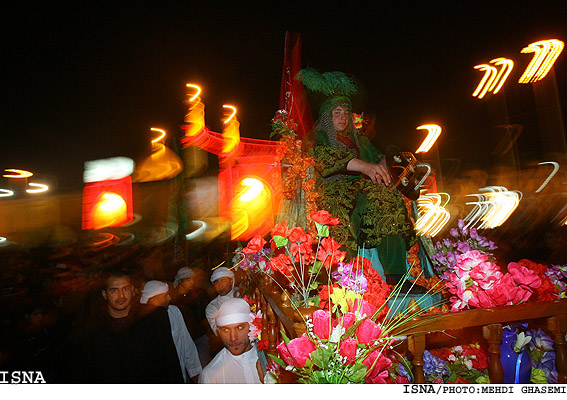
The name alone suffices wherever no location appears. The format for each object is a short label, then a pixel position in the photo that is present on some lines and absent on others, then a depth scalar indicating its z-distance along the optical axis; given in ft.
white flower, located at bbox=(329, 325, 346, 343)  4.31
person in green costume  10.87
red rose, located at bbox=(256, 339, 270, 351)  9.48
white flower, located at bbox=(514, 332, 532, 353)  6.16
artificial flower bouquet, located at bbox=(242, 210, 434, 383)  4.25
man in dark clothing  8.36
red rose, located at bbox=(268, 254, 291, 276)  7.20
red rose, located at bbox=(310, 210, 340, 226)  6.50
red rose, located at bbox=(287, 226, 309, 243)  6.78
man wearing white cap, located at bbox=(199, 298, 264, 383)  9.41
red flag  14.08
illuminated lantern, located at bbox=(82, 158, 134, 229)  29.09
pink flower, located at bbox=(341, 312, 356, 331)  4.40
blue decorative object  6.31
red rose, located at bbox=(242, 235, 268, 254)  6.88
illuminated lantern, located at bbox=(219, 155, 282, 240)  28.78
